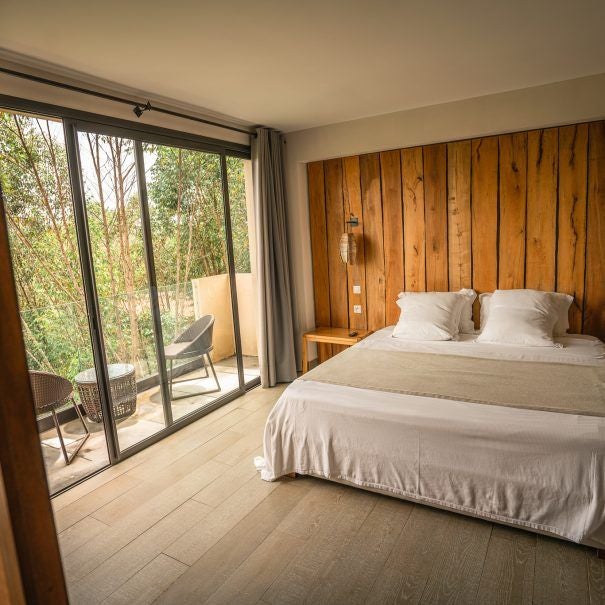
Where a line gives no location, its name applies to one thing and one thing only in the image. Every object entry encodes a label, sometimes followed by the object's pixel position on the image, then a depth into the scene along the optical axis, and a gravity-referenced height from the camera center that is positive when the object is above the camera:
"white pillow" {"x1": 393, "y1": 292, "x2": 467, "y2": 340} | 3.48 -0.60
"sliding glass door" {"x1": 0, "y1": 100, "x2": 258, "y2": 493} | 2.97 -0.14
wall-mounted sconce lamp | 4.16 -0.02
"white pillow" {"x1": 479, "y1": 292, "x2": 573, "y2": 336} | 3.32 -0.59
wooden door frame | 0.64 -0.30
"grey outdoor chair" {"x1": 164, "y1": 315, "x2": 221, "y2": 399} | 3.46 -0.72
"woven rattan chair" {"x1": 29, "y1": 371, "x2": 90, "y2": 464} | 2.91 -0.84
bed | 1.99 -0.99
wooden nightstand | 4.06 -0.83
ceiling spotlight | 2.97 +0.96
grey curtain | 4.08 -0.14
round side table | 3.12 -0.96
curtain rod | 2.37 +0.98
